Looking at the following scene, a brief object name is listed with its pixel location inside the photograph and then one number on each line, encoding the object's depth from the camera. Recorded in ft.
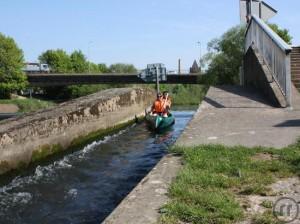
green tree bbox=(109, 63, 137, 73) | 403.54
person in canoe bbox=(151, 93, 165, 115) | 82.38
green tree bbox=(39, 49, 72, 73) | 329.72
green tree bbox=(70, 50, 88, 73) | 334.03
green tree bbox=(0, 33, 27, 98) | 235.20
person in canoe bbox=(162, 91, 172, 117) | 82.84
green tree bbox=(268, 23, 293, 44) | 139.33
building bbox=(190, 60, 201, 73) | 255.50
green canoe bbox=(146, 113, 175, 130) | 78.43
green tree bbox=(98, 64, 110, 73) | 397.60
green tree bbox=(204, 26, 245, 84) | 127.85
